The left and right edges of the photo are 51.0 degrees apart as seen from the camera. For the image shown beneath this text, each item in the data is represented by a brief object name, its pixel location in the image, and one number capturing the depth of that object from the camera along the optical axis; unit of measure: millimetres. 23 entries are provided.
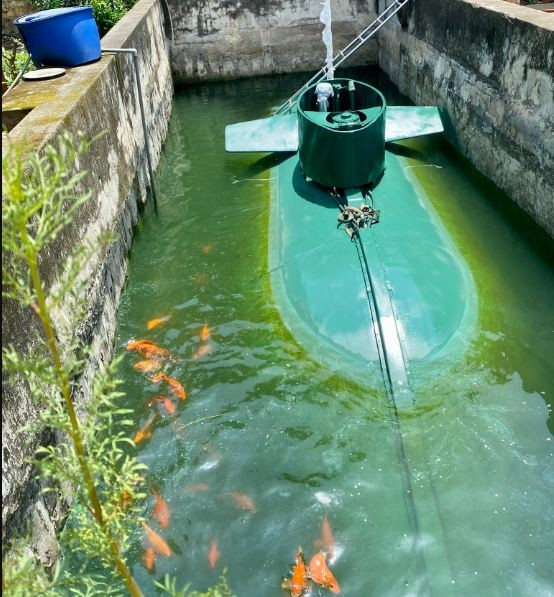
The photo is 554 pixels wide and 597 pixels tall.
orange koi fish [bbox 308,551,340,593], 4312
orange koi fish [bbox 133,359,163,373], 6539
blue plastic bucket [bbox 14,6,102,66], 7859
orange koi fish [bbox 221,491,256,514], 4973
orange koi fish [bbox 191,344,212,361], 6746
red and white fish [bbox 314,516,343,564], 4555
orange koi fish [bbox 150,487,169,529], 4926
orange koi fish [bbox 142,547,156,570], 4578
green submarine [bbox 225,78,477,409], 6109
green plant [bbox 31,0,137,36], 14434
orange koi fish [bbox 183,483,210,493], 5176
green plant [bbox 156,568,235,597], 2611
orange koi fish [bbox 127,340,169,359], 6738
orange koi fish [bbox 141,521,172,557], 4672
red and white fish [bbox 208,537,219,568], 4575
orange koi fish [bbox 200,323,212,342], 7047
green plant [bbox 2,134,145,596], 2311
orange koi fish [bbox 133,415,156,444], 5746
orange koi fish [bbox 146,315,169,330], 7298
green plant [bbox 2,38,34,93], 8727
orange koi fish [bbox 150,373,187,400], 6227
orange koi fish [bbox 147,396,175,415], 6039
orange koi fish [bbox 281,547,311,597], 4301
